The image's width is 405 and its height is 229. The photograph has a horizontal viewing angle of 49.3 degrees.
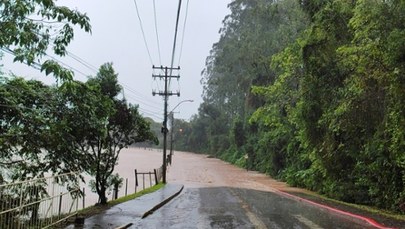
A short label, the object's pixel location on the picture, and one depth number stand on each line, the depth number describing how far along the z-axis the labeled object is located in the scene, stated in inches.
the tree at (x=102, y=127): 536.7
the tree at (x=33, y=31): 315.6
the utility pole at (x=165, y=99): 1356.1
